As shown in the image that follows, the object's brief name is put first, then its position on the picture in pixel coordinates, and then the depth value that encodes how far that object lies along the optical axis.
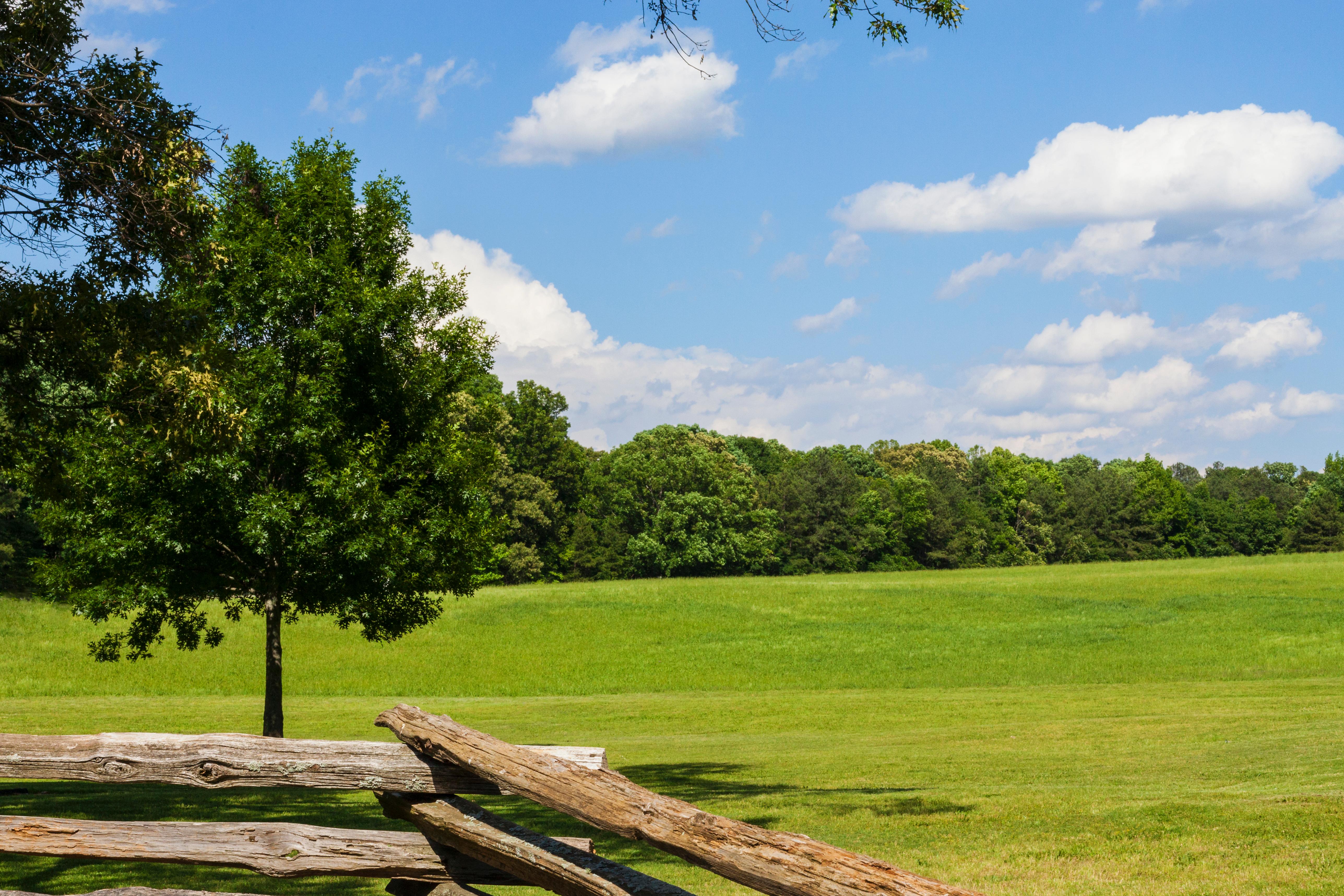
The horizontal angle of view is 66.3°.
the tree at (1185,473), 141.62
